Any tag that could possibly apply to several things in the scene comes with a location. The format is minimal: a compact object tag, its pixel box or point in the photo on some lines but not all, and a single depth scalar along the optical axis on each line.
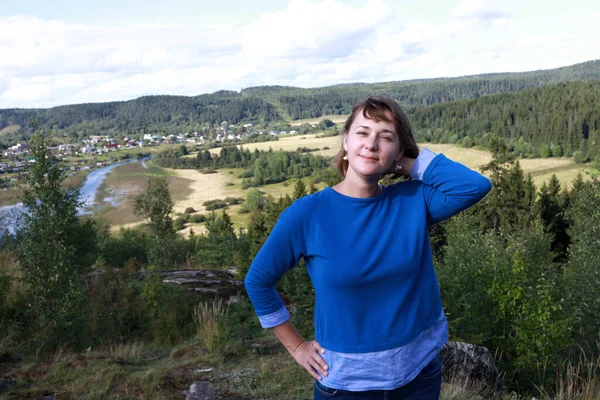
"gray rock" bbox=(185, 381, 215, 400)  4.86
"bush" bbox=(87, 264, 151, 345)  9.16
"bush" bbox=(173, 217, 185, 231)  76.49
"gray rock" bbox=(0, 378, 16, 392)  5.18
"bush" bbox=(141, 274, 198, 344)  8.83
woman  1.92
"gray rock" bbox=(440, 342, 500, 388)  5.48
